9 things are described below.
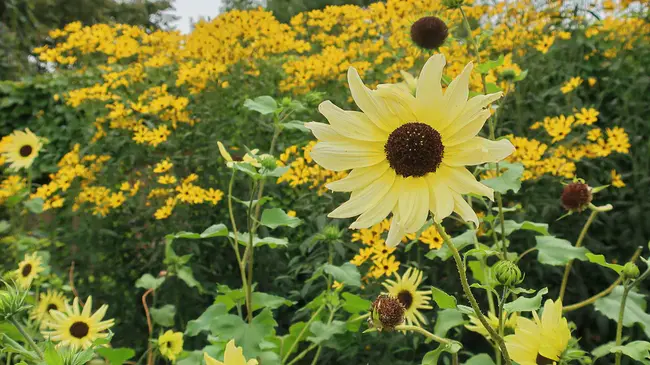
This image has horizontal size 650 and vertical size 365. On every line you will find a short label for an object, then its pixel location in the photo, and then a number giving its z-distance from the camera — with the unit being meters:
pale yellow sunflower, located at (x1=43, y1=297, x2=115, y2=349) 1.30
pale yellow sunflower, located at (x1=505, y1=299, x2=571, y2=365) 0.74
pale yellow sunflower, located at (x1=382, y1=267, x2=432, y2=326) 1.29
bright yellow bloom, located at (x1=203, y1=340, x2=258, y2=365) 0.60
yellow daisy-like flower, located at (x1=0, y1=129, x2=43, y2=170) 2.40
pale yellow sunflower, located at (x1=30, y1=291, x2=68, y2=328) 1.51
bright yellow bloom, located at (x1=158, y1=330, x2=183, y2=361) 1.42
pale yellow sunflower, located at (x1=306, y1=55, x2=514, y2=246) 0.59
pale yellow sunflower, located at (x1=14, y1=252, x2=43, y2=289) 1.50
